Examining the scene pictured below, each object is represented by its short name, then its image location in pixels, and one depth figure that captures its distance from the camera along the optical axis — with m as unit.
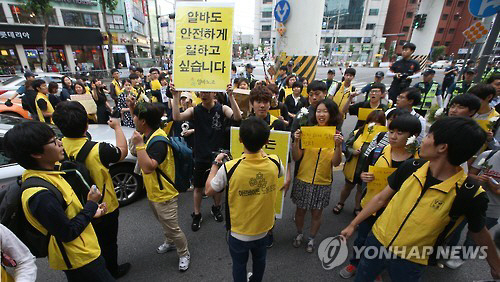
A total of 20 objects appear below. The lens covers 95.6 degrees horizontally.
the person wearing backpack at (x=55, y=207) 1.33
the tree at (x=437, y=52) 46.12
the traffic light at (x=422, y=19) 14.69
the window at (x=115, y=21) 27.48
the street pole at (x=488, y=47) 5.12
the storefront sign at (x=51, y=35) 19.92
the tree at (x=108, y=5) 18.34
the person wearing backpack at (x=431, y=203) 1.32
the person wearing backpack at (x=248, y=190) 1.64
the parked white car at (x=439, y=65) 36.67
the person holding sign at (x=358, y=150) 2.86
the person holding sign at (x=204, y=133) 3.02
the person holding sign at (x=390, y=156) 2.02
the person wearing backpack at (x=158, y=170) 2.10
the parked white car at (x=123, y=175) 3.61
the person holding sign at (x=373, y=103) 3.72
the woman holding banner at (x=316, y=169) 2.47
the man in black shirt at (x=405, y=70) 5.58
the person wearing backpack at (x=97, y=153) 1.85
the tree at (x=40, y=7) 15.99
